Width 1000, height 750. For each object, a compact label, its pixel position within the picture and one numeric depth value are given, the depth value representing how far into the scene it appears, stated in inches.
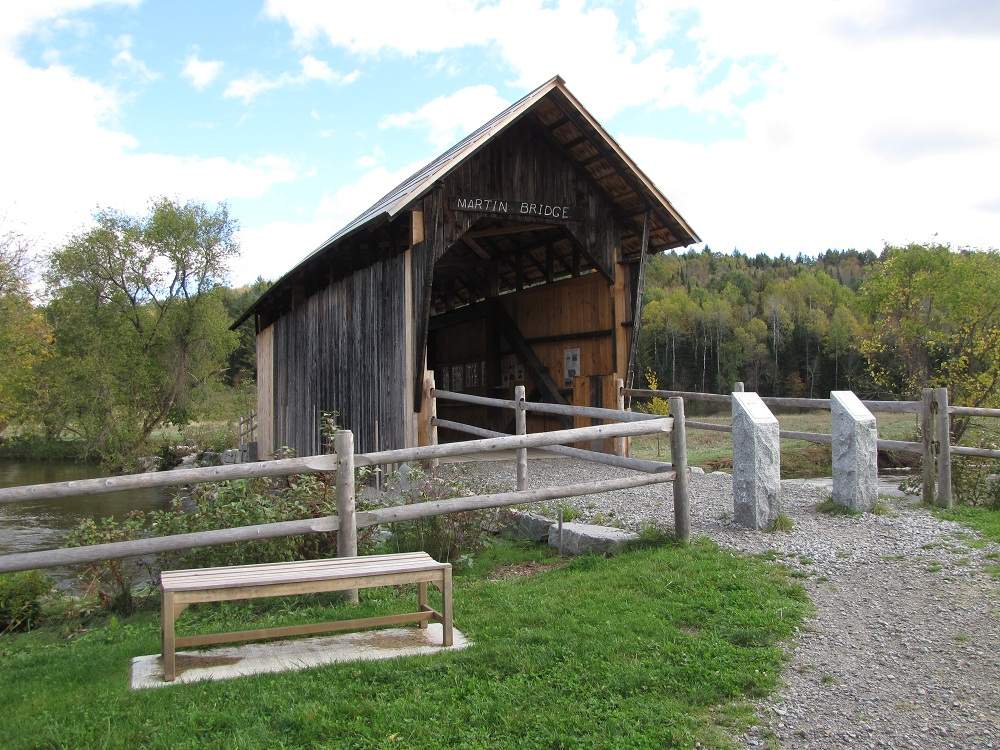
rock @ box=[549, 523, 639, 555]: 239.9
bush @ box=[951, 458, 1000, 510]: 299.3
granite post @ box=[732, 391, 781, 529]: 254.2
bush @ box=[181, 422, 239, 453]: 1080.8
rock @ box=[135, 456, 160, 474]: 1000.4
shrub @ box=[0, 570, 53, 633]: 235.8
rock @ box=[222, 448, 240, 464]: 846.5
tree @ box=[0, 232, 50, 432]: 945.5
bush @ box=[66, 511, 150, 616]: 225.8
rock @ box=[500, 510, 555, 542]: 283.4
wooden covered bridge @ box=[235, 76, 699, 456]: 401.1
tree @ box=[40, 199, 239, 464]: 1044.5
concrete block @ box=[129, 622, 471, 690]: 148.8
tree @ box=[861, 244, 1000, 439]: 672.4
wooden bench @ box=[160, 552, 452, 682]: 143.9
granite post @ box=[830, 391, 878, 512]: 277.4
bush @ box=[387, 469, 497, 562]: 252.4
